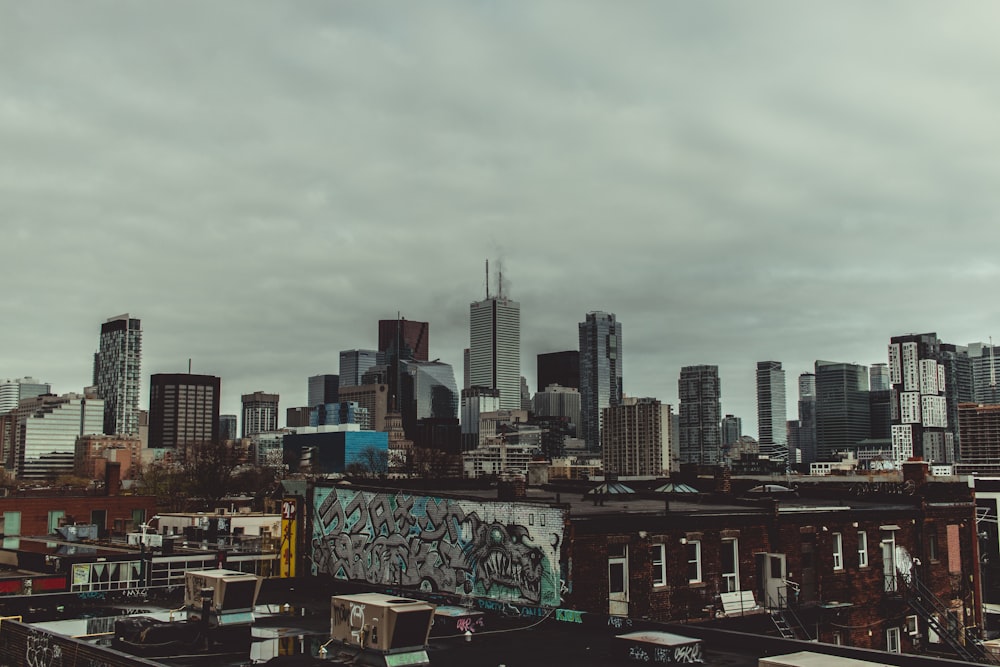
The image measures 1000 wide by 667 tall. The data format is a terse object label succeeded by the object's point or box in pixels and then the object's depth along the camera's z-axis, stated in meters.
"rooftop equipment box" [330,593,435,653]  21.34
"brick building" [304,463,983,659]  34.72
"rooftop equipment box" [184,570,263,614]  26.31
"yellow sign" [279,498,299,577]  48.38
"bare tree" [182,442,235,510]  154.25
